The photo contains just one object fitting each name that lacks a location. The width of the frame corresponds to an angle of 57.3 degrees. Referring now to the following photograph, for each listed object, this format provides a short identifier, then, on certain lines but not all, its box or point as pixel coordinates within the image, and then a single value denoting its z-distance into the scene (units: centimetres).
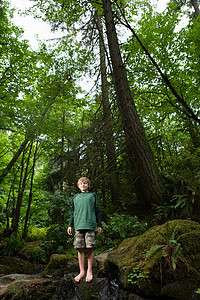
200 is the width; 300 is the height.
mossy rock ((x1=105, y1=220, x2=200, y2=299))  212
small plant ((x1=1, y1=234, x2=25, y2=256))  598
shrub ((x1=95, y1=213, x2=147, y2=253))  479
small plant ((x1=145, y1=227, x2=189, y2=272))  216
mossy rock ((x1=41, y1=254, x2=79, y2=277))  339
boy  286
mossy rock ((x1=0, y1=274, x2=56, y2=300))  243
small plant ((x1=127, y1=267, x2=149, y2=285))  220
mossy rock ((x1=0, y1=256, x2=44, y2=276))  476
